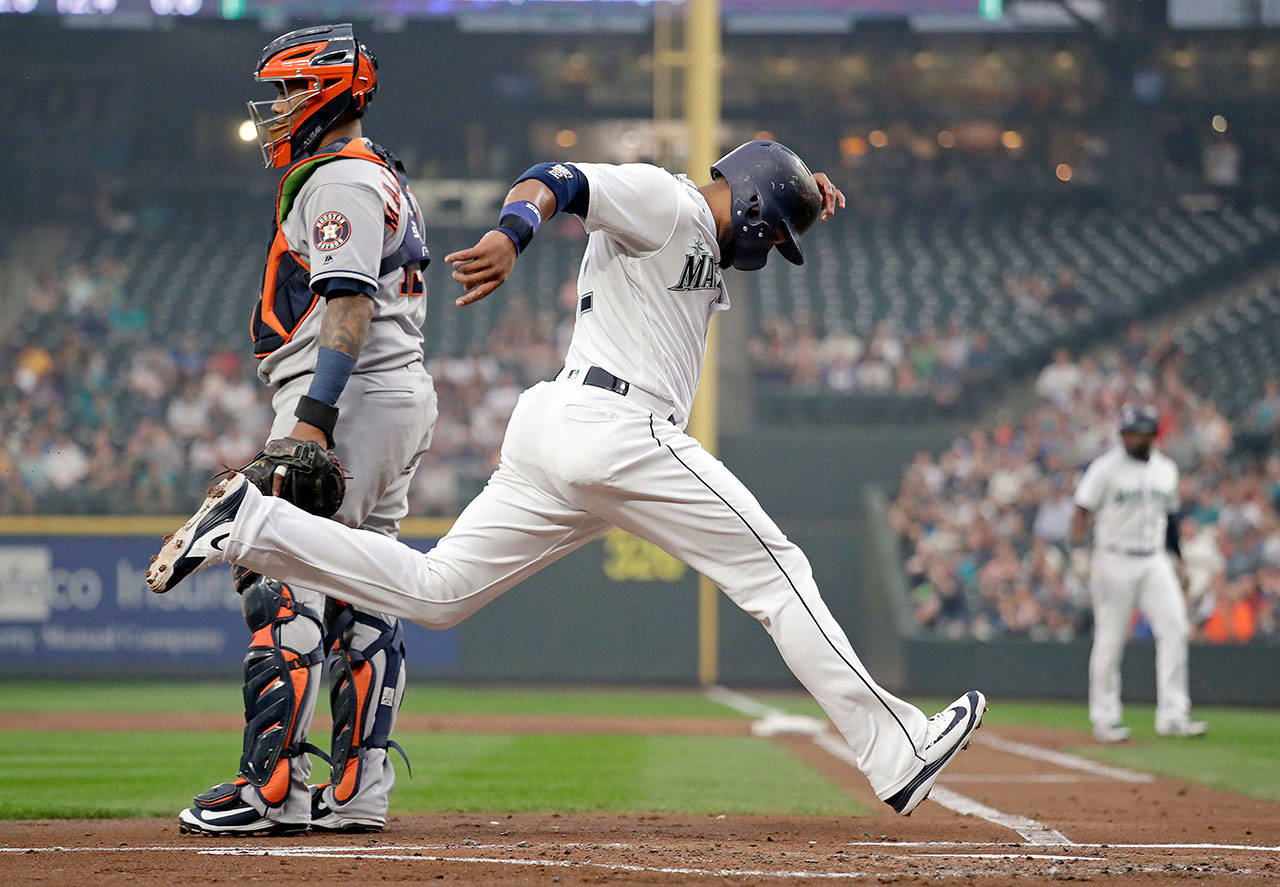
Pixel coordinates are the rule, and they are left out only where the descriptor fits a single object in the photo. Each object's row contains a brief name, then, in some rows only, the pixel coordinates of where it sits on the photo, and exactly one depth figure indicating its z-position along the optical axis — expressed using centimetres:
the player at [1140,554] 1886
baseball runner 742
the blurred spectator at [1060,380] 3531
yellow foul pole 3147
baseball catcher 830
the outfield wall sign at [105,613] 3070
